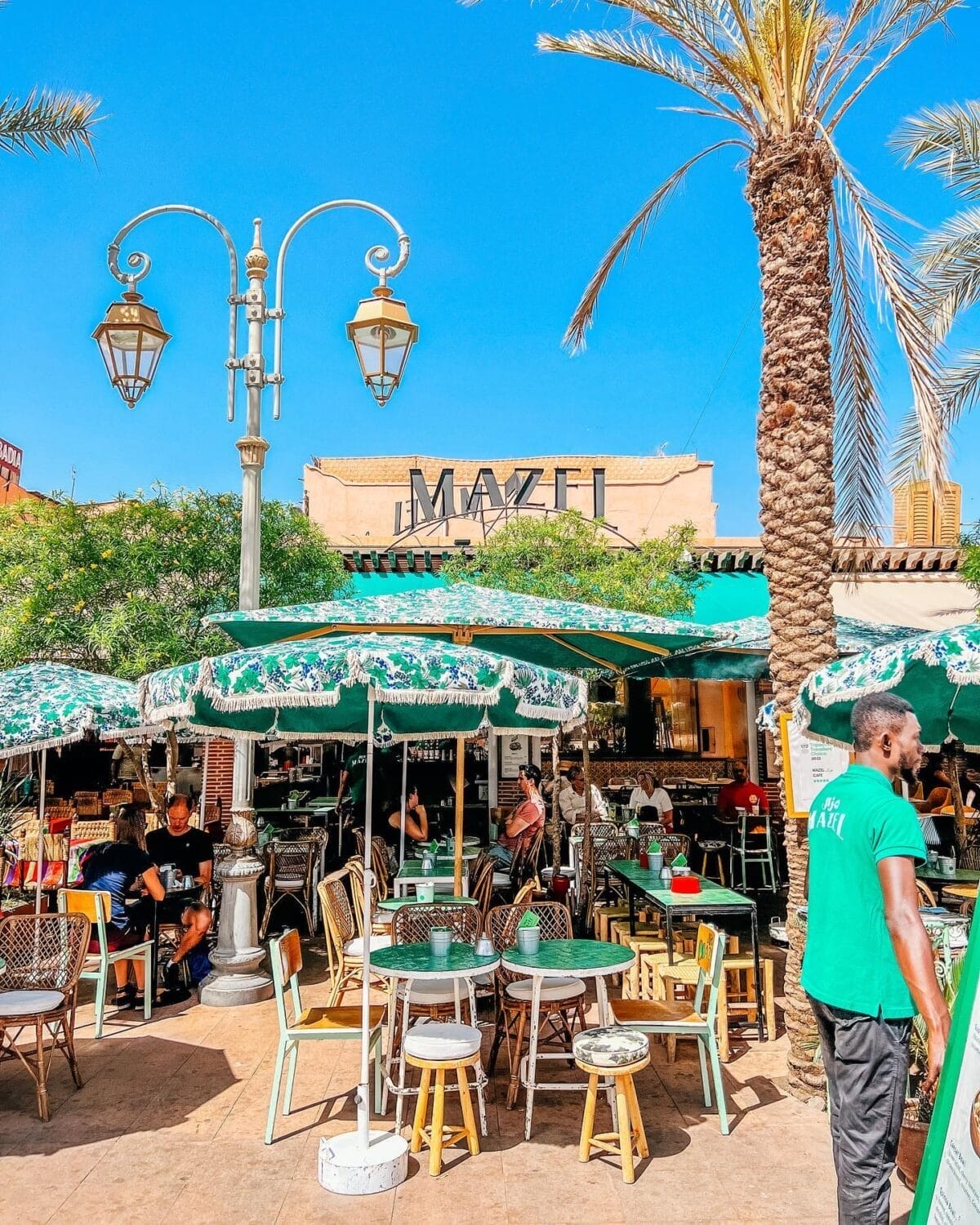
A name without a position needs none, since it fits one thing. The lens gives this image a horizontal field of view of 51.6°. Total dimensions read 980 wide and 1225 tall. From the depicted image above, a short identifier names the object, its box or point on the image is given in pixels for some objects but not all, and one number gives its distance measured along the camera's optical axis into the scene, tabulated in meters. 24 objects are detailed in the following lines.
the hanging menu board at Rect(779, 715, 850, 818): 6.13
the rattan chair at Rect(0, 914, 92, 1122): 5.40
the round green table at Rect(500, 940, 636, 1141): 5.10
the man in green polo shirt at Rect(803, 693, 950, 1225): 3.09
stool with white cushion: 4.61
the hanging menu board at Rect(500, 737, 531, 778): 18.20
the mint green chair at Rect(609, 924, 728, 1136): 5.20
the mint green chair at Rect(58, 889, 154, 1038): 6.80
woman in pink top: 10.41
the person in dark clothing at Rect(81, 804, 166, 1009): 7.44
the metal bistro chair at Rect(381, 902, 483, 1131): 5.74
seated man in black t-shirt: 8.45
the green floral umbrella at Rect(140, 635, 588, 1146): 5.03
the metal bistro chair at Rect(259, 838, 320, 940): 10.09
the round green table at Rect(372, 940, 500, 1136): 5.11
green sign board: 2.14
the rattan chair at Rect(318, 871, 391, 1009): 6.75
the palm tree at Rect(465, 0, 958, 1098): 6.18
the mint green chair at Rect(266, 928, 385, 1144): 5.07
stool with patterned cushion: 4.54
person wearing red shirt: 12.77
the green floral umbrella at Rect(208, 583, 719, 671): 7.76
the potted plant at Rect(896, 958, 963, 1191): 4.07
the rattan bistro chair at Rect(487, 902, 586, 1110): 5.68
